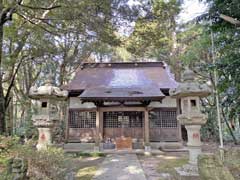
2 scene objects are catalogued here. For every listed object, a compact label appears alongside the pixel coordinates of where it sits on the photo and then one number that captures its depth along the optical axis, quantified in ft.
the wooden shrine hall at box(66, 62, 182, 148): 42.17
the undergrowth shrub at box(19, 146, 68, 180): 14.99
